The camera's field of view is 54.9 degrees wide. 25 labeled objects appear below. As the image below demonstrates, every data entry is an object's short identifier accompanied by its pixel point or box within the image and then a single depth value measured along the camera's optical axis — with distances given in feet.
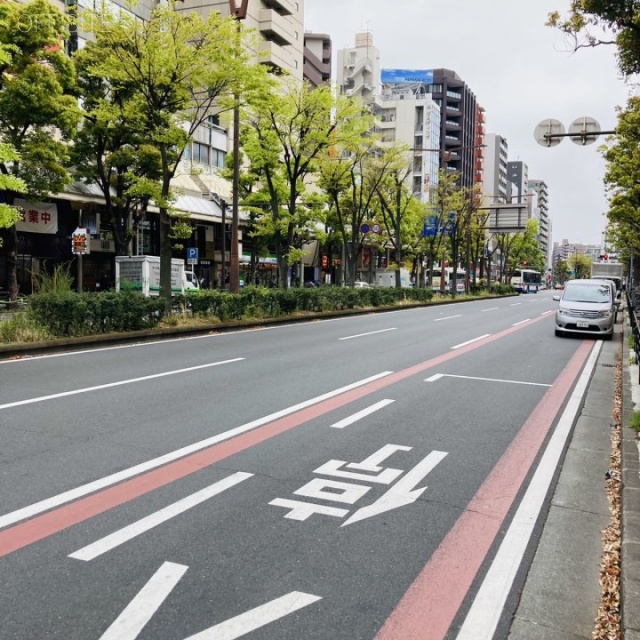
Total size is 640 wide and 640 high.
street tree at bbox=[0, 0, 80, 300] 71.00
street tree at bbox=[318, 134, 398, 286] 99.60
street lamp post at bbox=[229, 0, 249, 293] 60.18
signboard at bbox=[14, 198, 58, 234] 92.68
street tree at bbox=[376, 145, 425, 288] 115.03
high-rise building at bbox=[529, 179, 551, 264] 549.13
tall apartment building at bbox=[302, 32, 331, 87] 250.29
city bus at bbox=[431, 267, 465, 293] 279.30
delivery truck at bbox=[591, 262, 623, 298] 184.43
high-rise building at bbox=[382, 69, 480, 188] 356.38
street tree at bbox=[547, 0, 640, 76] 26.07
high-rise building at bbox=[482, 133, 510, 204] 428.15
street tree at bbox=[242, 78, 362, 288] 79.41
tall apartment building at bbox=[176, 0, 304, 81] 170.40
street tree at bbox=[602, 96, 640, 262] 58.95
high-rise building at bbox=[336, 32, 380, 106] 302.04
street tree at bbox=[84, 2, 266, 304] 53.83
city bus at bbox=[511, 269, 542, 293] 276.08
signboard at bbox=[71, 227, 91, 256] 76.89
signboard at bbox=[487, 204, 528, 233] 150.92
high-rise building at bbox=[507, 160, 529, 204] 496.64
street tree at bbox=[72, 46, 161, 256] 82.46
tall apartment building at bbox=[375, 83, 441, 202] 309.42
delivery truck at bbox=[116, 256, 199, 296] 88.84
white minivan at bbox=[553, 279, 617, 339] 58.95
